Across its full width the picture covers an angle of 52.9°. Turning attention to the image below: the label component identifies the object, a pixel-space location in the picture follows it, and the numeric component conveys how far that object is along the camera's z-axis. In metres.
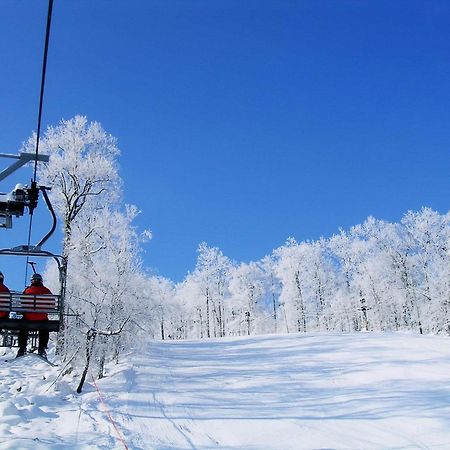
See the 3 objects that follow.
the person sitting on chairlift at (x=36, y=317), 9.39
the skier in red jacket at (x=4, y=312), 8.91
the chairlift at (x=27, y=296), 8.26
